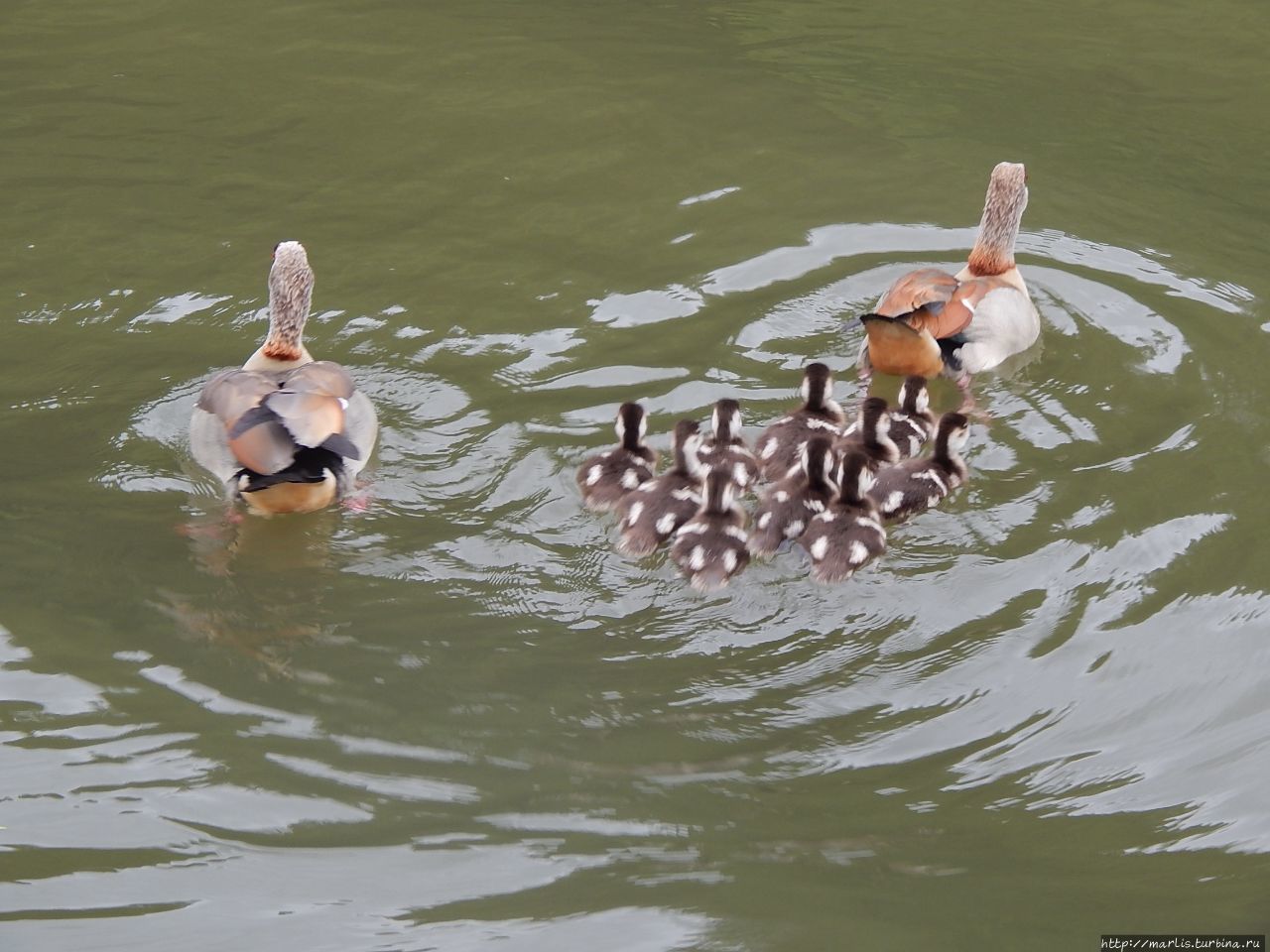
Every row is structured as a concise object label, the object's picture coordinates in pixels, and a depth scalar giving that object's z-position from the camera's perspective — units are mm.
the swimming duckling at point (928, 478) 12008
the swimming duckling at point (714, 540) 11109
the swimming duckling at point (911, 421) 13289
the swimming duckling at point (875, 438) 12883
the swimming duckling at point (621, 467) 12109
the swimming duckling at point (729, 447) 12406
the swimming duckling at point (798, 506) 11828
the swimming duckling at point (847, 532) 11172
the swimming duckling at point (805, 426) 12836
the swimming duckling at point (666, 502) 11609
